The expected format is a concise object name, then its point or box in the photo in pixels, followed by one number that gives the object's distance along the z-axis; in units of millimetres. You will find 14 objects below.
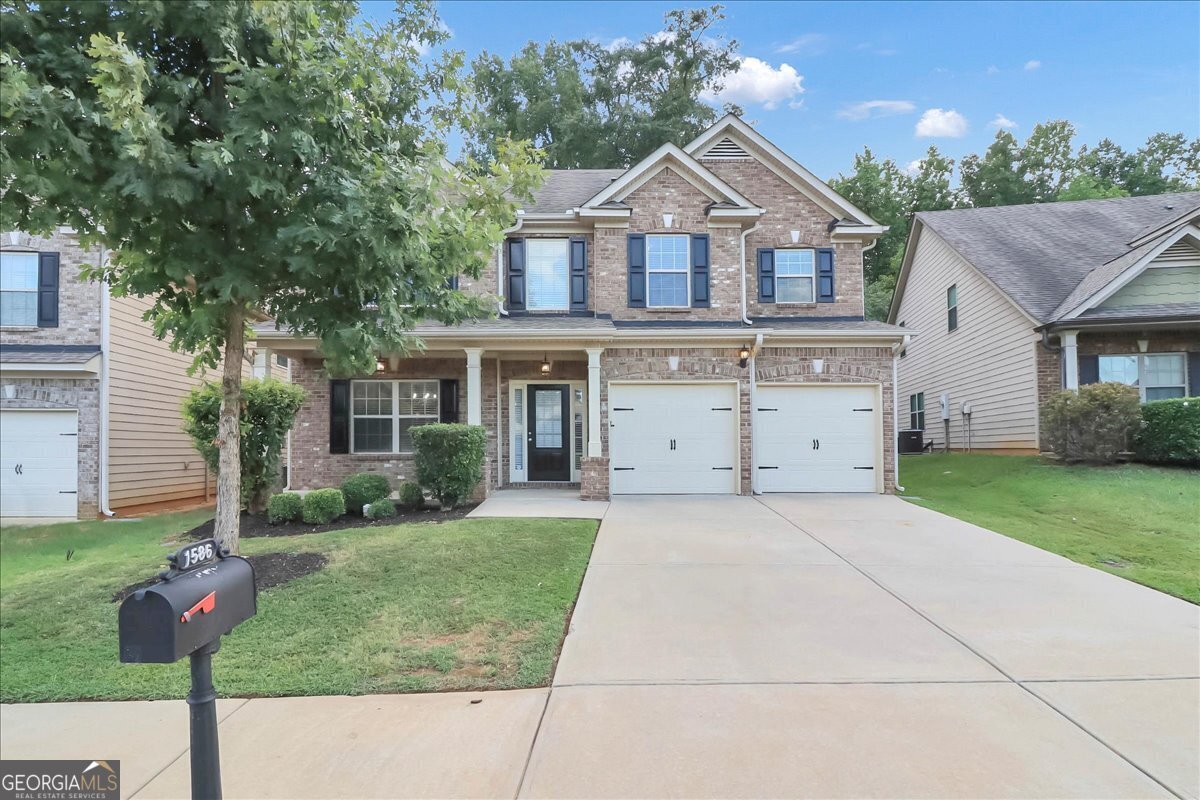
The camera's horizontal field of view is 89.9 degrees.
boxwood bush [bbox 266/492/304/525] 8414
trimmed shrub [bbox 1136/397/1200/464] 10531
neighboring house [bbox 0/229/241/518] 10688
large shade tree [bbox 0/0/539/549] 4027
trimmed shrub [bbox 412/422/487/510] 9242
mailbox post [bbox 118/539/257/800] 1575
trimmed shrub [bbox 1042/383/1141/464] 11000
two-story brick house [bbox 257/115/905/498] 11211
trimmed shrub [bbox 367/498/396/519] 8984
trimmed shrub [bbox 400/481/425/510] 9688
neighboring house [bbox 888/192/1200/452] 12109
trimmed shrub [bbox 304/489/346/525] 8422
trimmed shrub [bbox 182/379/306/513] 8539
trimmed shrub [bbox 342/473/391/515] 9211
